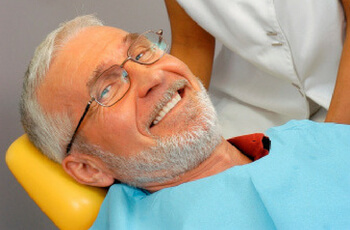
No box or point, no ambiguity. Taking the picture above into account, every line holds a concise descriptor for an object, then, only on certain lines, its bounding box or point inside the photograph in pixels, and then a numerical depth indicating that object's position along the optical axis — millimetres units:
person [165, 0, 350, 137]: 1121
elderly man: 909
